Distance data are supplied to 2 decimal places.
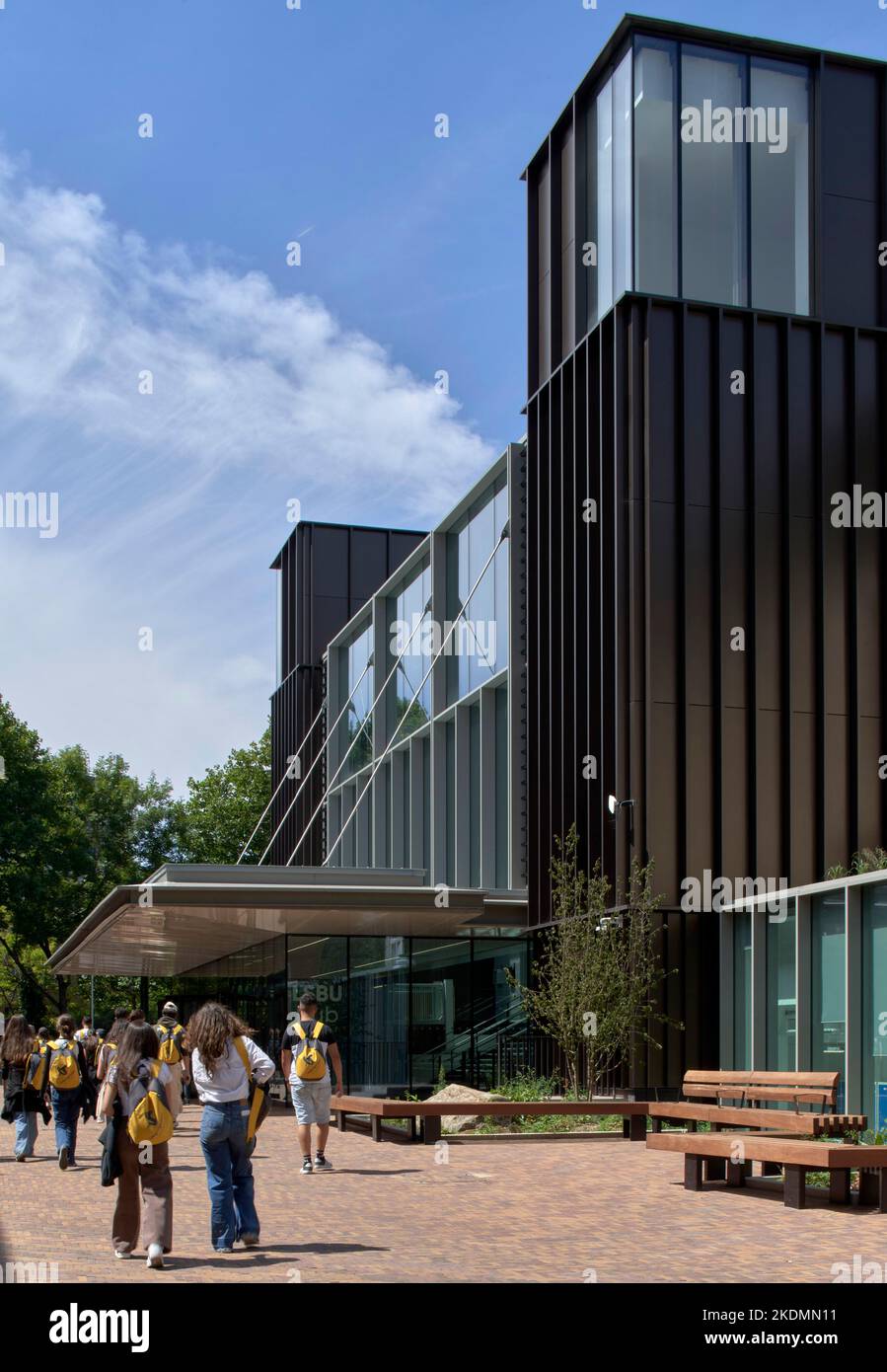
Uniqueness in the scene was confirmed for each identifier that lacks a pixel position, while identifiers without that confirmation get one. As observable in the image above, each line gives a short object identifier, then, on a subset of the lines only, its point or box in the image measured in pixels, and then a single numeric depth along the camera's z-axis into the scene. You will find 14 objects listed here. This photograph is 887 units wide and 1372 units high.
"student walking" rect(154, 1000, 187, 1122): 17.88
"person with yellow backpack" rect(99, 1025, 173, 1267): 10.61
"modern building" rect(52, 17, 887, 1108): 27.17
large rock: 22.56
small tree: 25.00
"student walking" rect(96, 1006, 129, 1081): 17.31
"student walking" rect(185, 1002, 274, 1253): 11.26
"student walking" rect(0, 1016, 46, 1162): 20.05
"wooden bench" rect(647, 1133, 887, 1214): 13.08
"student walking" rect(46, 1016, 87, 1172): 19.22
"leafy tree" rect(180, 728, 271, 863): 81.88
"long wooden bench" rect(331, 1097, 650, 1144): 20.94
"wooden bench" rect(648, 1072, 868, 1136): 15.20
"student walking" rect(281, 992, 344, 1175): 17.38
